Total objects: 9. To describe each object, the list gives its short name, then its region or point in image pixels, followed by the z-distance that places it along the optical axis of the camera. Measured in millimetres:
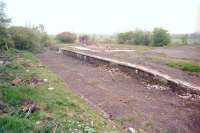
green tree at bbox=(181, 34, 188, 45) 17936
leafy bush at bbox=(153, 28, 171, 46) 18173
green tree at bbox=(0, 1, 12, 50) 10680
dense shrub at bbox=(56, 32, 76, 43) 21455
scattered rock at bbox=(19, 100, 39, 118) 2894
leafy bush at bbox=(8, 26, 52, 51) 12658
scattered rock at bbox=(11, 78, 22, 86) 4480
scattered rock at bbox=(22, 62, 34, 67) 7126
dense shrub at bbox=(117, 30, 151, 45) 19639
